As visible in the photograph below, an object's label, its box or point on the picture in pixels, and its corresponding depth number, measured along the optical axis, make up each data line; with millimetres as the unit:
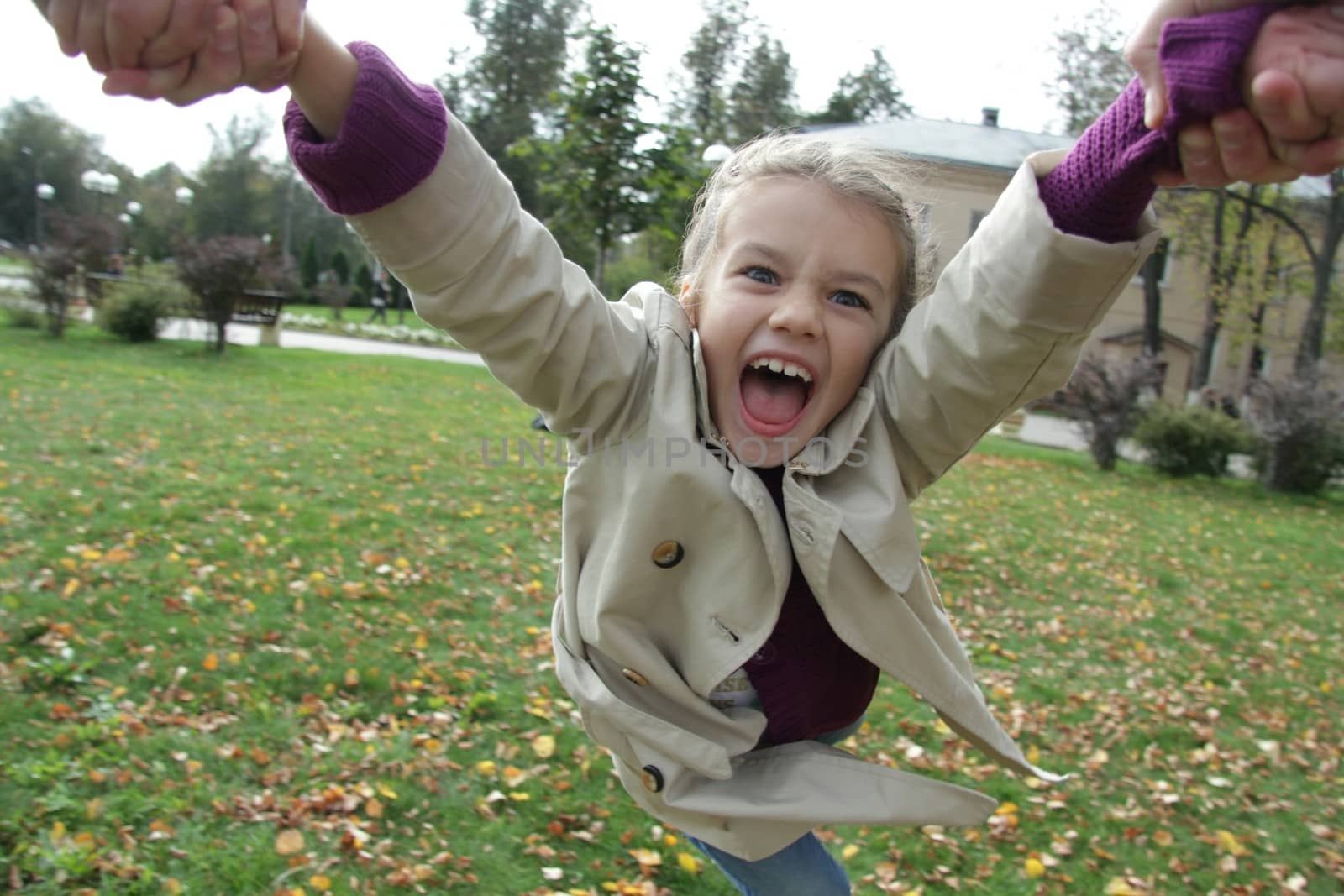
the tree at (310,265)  40750
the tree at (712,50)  36125
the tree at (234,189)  50094
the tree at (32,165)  51438
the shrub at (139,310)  15523
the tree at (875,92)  52656
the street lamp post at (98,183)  25500
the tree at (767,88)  30312
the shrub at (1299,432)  14453
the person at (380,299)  29594
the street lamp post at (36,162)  48356
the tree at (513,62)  43469
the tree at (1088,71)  23125
